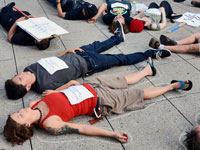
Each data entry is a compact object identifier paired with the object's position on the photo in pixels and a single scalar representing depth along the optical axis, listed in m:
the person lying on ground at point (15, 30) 4.21
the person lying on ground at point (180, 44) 4.08
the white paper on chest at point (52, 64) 3.14
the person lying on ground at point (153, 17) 4.97
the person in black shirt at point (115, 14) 4.91
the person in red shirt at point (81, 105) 2.37
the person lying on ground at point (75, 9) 5.38
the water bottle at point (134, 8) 6.02
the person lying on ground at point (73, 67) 2.95
